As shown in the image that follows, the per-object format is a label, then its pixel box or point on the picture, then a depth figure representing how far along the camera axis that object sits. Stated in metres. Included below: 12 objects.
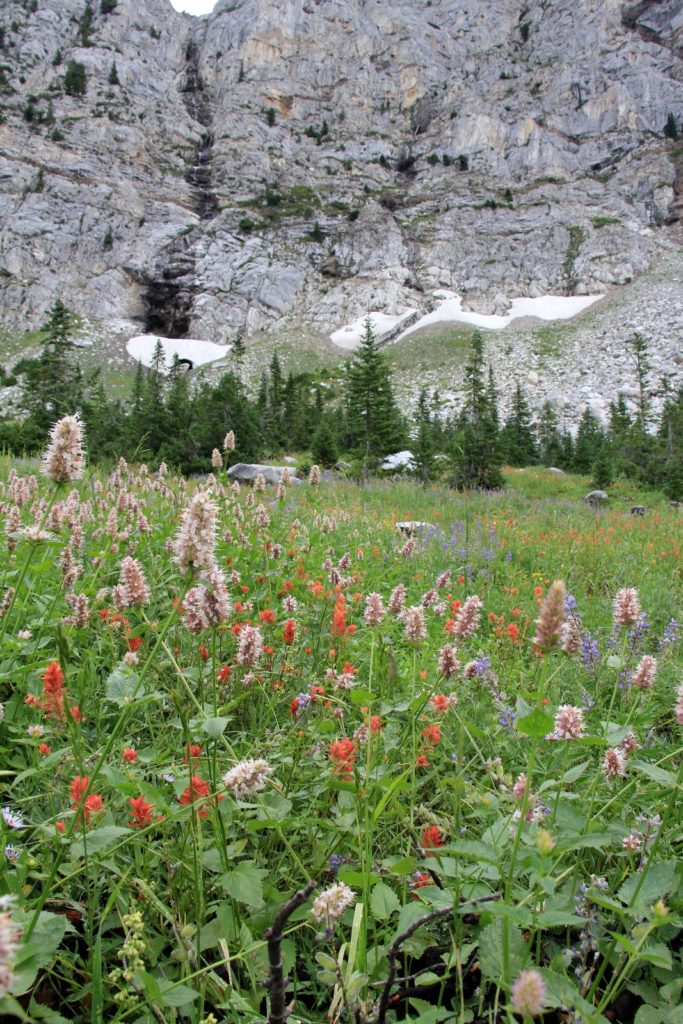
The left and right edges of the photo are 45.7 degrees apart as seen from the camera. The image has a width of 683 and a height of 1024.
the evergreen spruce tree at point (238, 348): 36.76
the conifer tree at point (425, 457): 19.19
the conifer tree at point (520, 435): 29.02
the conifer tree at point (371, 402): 22.37
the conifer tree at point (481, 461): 15.37
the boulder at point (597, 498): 15.66
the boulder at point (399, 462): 21.95
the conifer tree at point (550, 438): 31.45
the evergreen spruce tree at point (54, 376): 21.26
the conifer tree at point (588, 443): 26.90
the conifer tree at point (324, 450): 21.81
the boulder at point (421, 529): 5.46
